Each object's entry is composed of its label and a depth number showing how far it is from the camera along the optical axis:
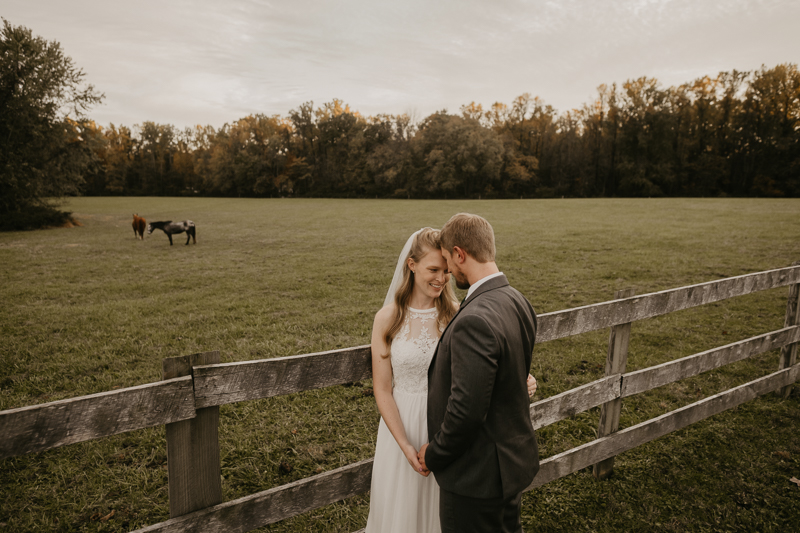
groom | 1.71
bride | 2.38
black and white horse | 19.48
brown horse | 21.36
